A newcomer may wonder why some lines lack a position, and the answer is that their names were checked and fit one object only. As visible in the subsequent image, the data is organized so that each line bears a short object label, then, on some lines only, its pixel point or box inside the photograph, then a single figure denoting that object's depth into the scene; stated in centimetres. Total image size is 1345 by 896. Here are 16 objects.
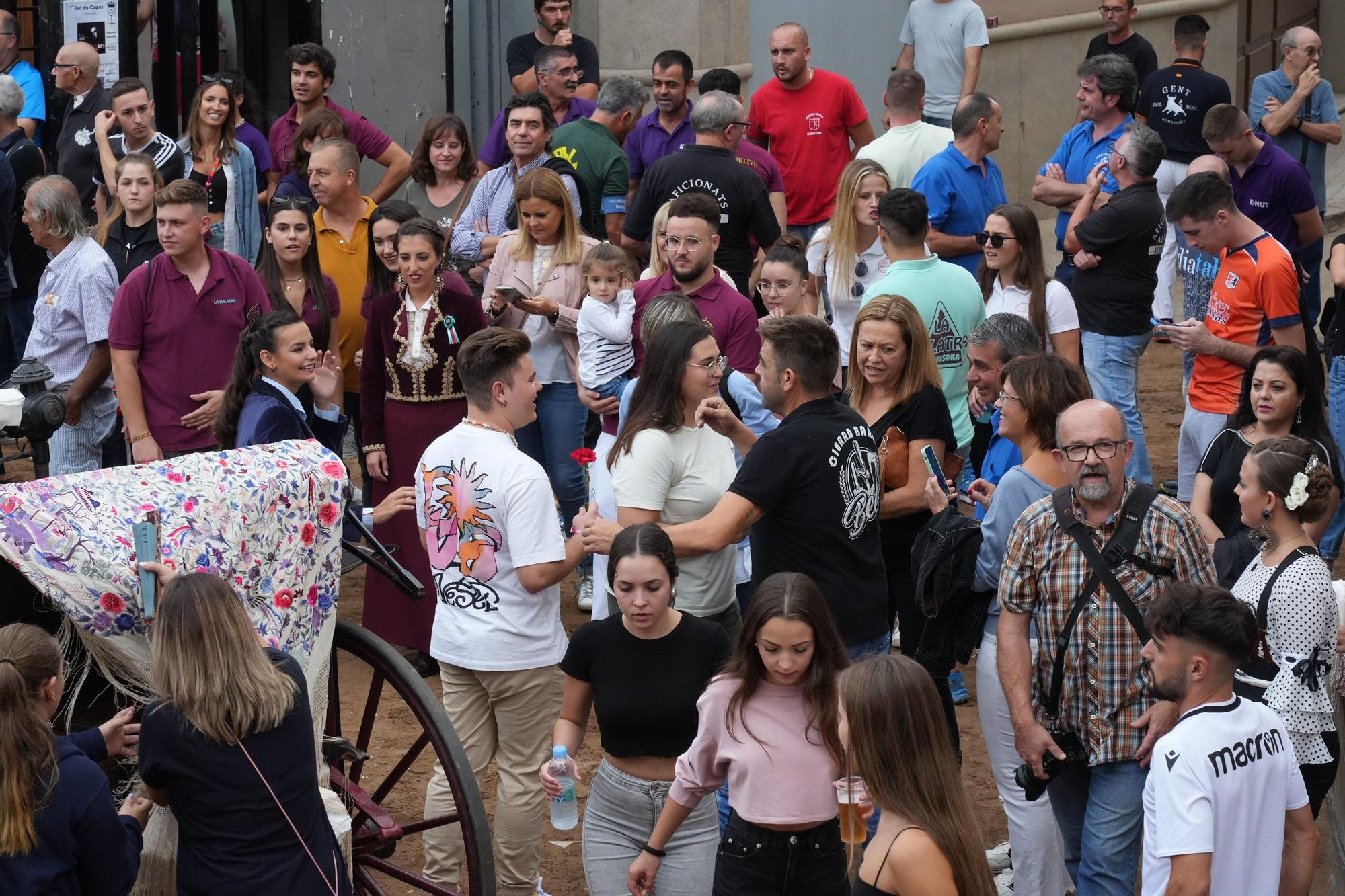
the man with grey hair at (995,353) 1123
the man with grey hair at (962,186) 1683
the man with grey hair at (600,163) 1808
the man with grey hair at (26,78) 2200
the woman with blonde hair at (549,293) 1449
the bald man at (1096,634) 845
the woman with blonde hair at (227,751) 758
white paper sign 2339
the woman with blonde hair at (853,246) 1518
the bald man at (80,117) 2037
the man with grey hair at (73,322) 1457
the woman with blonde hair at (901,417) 1117
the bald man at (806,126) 2042
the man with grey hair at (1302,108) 2100
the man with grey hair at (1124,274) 1616
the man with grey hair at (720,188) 1630
